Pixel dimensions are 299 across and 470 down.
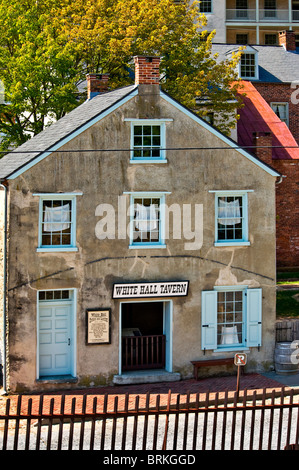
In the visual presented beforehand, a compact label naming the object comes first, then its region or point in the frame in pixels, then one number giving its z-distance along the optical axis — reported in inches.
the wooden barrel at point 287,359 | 861.2
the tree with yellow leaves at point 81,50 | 1058.7
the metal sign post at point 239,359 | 714.2
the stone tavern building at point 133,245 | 798.5
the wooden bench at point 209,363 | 836.0
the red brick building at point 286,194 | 1393.9
